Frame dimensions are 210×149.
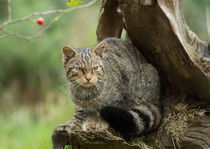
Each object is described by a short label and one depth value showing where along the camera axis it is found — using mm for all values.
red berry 6158
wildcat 6029
